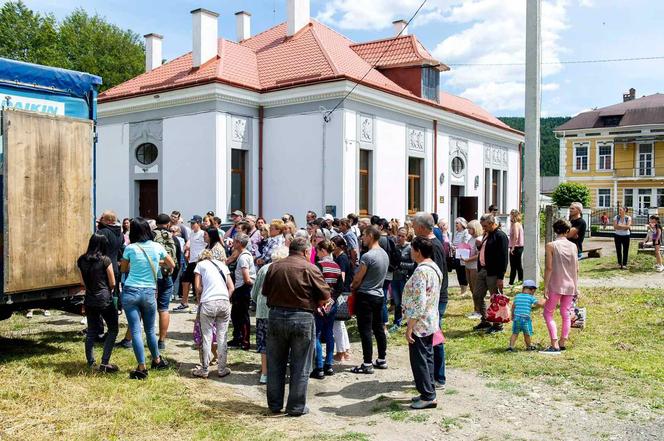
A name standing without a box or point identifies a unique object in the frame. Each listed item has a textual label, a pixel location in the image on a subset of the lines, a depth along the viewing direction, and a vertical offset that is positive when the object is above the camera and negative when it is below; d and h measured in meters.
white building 18.06 +2.86
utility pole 11.20 +1.55
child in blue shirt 7.78 -1.33
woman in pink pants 7.75 -0.85
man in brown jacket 5.66 -1.07
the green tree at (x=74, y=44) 36.94 +11.48
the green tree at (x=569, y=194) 45.72 +1.69
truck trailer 6.72 +0.39
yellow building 48.41 +5.42
